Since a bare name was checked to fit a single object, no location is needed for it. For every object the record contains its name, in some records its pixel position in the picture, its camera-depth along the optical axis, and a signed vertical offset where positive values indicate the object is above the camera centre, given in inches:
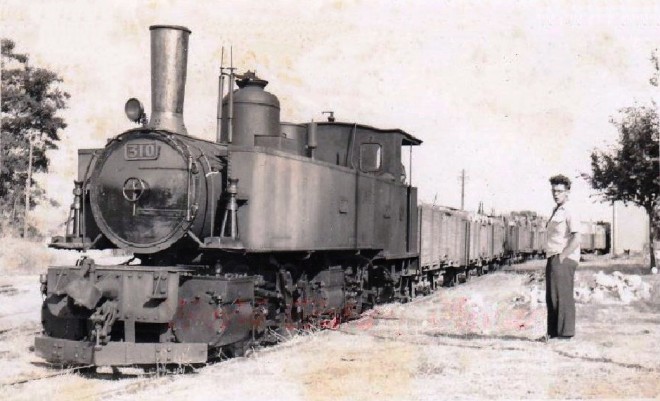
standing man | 319.3 -2.4
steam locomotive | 287.4 +1.1
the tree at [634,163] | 851.4 +94.5
